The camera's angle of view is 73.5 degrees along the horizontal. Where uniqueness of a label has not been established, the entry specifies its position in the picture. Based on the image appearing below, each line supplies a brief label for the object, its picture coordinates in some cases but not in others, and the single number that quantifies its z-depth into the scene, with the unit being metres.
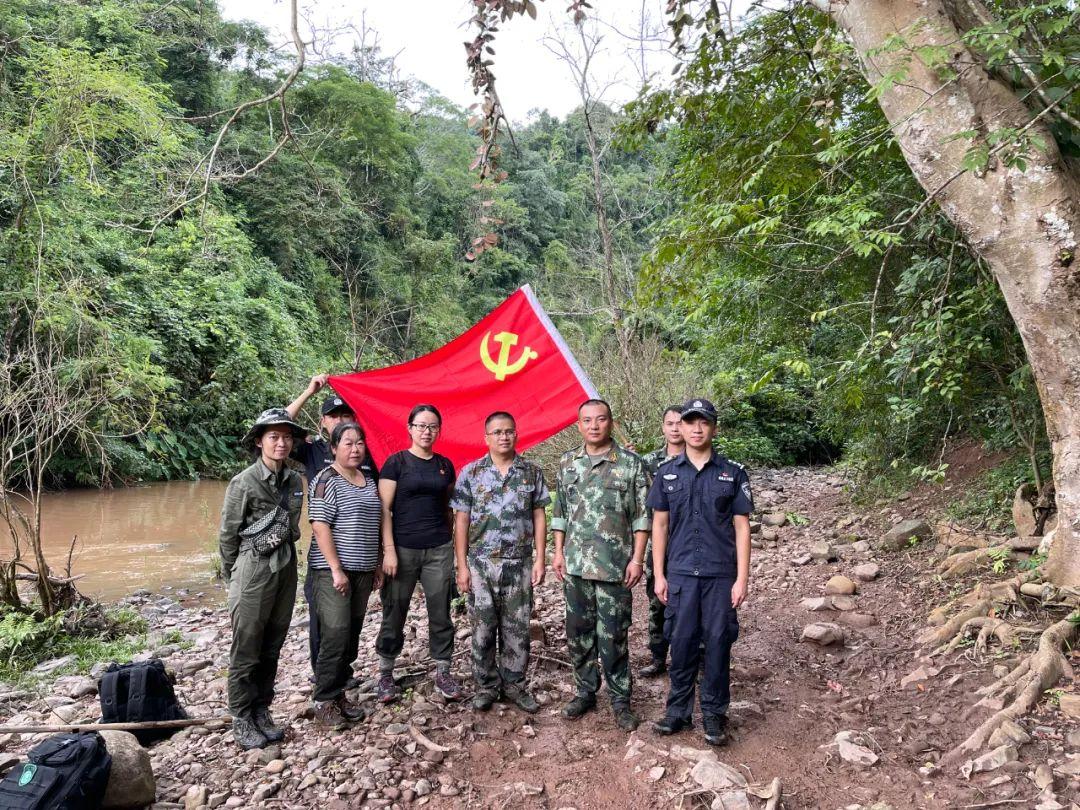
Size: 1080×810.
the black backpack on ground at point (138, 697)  3.89
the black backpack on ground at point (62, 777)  2.77
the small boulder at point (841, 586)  5.81
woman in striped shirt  3.80
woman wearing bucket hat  3.62
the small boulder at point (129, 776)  3.09
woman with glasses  4.00
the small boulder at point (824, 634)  4.80
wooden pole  3.64
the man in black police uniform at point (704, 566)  3.48
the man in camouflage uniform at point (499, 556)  3.94
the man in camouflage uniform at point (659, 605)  4.48
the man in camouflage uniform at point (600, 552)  3.74
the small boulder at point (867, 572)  6.01
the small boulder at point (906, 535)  6.54
